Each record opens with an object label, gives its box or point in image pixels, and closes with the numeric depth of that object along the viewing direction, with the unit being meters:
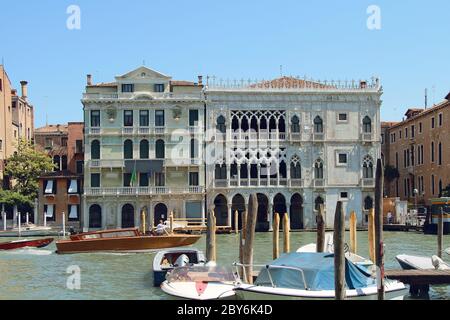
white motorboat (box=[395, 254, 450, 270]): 18.94
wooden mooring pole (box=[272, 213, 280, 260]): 20.47
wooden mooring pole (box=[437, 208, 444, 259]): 22.48
